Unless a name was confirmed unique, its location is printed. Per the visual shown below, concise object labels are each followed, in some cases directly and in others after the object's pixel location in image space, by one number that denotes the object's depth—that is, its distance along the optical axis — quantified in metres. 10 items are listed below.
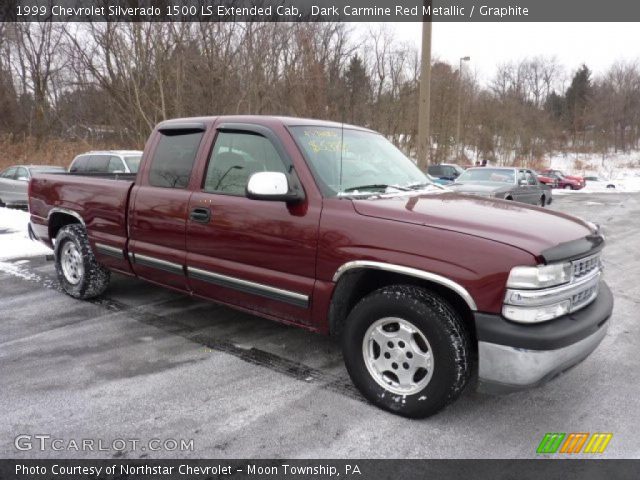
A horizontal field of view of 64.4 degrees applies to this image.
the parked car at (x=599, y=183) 35.97
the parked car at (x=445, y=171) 23.12
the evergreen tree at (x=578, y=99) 66.38
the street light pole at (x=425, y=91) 9.70
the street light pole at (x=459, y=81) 36.62
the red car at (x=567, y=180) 33.44
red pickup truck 2.76
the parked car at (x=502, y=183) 13.27
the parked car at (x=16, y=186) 14.62
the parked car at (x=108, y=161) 12.17
